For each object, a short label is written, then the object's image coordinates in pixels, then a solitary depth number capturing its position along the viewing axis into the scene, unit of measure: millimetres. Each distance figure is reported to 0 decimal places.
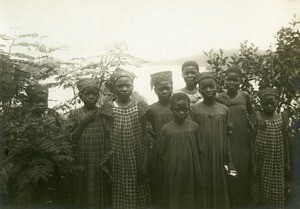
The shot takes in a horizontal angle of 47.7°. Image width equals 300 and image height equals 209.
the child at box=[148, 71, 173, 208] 3898
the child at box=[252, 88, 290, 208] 3973
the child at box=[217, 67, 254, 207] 4070
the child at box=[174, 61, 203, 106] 4324
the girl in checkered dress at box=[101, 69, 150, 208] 3789
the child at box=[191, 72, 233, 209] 3748
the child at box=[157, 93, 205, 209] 3623
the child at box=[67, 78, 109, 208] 3893
